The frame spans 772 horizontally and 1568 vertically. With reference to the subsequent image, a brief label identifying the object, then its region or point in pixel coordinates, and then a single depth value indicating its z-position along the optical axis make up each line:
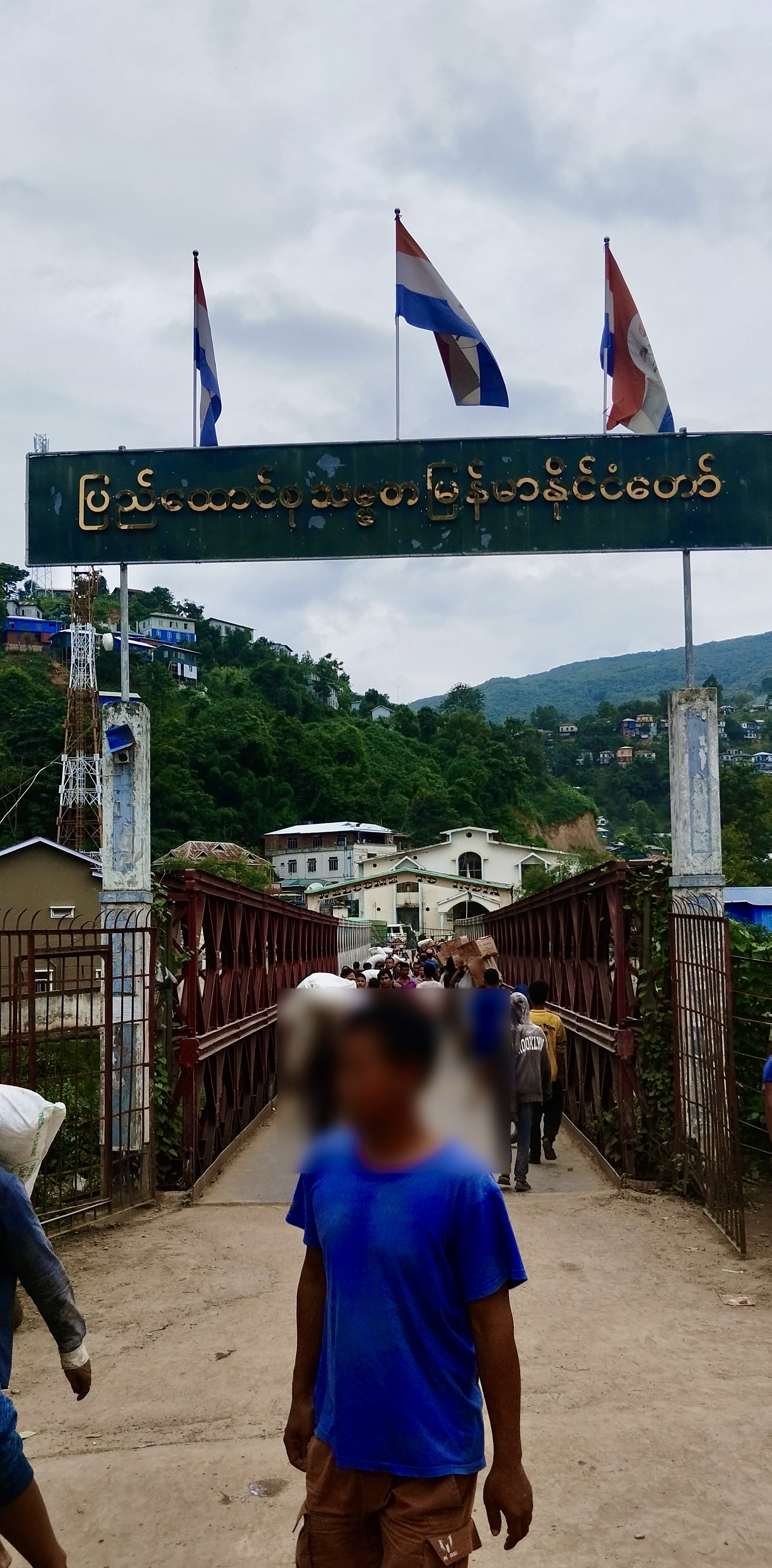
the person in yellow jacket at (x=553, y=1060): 10.23
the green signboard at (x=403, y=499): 10.39
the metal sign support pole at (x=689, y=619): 9.85
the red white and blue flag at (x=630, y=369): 10.81
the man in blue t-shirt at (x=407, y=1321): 2.57
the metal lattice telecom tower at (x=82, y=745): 57.22
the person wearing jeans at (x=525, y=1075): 9.33
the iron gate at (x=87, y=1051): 7.28
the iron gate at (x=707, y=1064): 7.52
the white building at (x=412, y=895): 66.31
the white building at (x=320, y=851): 76.88
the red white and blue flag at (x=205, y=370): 11.51
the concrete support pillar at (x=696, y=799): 9.30
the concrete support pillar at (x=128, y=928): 8.65
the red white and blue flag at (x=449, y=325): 11.25
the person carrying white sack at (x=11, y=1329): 3.19
